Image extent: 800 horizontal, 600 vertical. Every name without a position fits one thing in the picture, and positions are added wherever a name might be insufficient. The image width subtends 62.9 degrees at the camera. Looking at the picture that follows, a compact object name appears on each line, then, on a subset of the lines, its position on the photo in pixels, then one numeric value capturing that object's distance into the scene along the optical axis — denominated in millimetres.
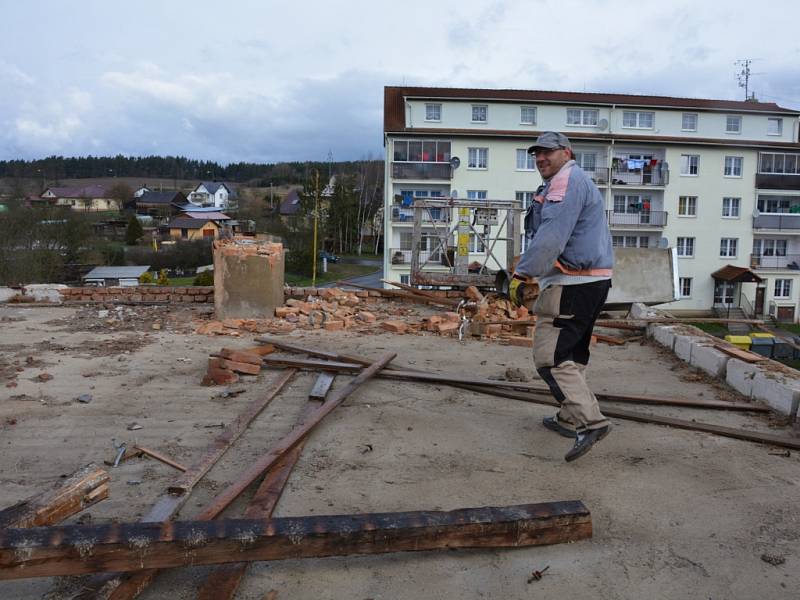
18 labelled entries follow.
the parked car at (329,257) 53094
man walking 3863
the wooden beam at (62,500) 2830
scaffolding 12070
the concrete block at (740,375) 5402
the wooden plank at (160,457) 3744
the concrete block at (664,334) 7392
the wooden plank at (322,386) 5180
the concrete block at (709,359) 5957
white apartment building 38625
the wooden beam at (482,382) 5055
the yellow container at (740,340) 15087
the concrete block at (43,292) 11289
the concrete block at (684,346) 6781
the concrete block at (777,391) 4742
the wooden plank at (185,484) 2398
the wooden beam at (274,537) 2357
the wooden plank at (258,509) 2439
